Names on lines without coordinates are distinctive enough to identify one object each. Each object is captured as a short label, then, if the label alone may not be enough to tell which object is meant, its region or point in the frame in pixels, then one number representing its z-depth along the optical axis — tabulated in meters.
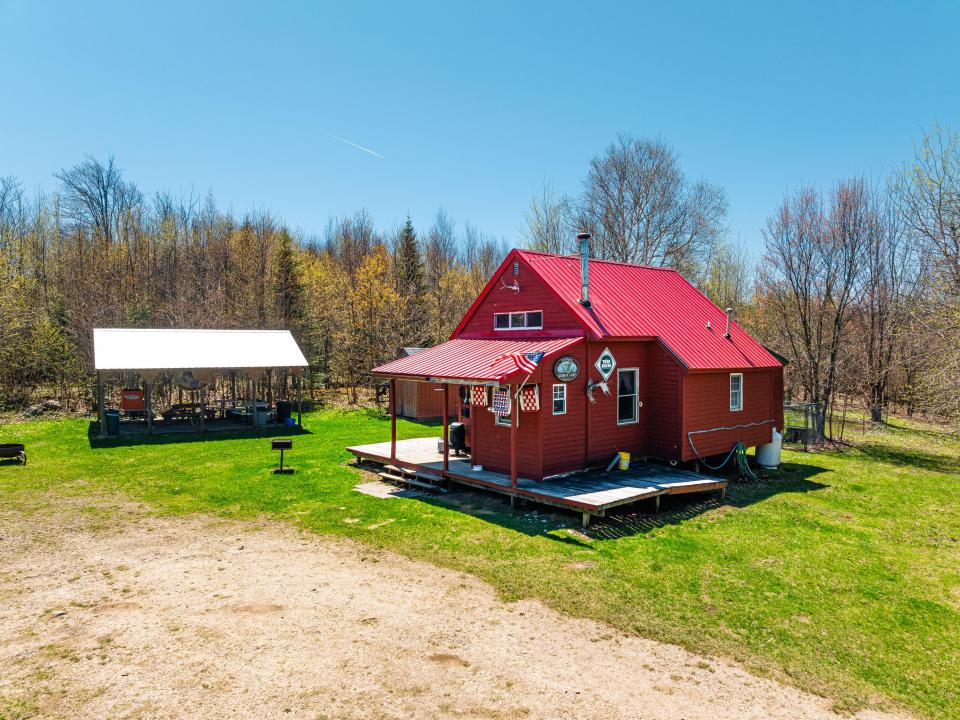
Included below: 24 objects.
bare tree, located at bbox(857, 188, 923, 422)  22.62
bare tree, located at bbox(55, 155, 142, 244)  37.62
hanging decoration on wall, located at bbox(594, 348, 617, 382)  13.48
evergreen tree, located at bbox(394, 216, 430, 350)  31.18
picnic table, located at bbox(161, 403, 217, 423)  22.76
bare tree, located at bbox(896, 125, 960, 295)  16.23
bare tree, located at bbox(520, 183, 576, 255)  37.06
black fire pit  15.32
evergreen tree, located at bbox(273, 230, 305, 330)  32.00
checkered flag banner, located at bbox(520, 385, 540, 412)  12.17
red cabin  12.75
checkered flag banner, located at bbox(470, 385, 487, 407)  13.34
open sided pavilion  20.42
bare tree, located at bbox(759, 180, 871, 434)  21.48
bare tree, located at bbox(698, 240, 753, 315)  36.81
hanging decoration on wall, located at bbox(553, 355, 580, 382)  12.69
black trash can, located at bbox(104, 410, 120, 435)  20.14
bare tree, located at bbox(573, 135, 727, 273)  33.75
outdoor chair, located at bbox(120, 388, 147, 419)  22.56
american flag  11.90
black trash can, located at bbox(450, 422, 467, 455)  15.12
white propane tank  16.88
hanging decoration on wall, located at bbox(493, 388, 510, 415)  12.35
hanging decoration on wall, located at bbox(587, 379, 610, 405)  13.30
